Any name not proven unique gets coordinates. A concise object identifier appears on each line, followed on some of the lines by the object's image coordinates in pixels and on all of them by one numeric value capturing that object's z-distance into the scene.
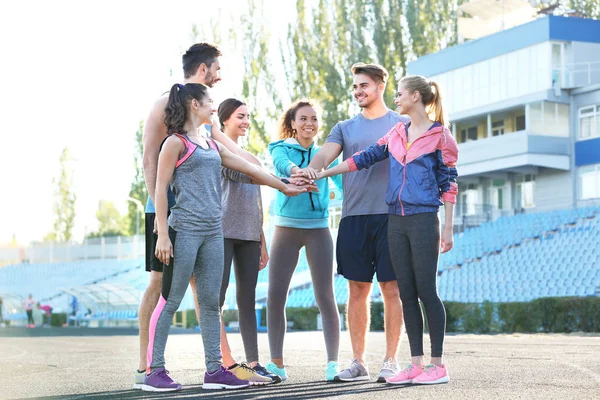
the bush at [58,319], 41.44
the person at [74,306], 42.00
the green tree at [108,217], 116.06
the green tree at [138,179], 66.31
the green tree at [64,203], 79.12
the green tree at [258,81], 50.06
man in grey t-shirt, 7.17
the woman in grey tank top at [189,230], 6.40
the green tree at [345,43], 50.53
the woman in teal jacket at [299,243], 7.47
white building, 42.56
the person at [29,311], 39.99
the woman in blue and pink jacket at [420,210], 6.71
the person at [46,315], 43.45
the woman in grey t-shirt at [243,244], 7.17
